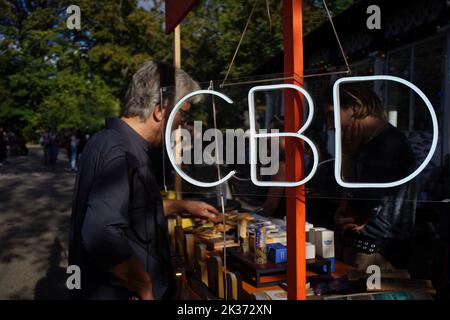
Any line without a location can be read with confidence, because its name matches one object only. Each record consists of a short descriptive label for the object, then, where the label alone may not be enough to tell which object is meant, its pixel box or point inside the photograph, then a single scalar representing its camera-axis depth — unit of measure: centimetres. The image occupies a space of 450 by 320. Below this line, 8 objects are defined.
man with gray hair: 137
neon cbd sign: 130
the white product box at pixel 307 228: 238
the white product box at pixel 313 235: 230
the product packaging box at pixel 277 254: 213
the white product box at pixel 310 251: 219
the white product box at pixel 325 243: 225
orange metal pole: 136
